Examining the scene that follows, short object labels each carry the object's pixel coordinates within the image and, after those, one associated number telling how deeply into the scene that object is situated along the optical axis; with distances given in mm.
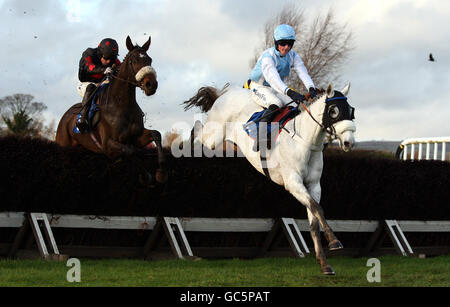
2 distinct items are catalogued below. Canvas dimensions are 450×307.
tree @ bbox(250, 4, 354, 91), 25828
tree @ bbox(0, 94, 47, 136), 34250
